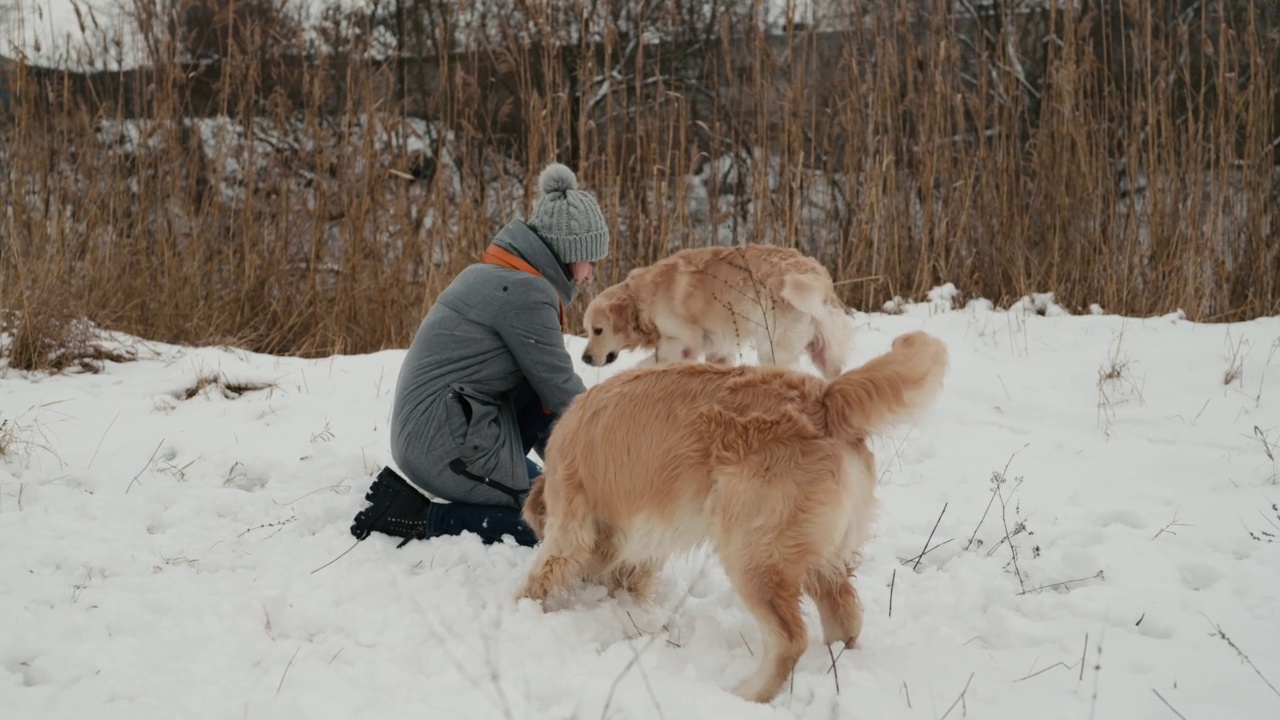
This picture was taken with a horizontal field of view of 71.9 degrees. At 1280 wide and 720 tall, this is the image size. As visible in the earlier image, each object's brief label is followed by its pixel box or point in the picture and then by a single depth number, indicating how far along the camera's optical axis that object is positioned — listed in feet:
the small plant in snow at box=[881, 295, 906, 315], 20.18
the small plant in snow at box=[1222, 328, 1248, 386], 14.40
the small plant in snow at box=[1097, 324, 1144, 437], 14.01
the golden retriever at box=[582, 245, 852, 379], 16.01
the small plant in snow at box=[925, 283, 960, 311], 20.10
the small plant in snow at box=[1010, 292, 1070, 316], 19.22
